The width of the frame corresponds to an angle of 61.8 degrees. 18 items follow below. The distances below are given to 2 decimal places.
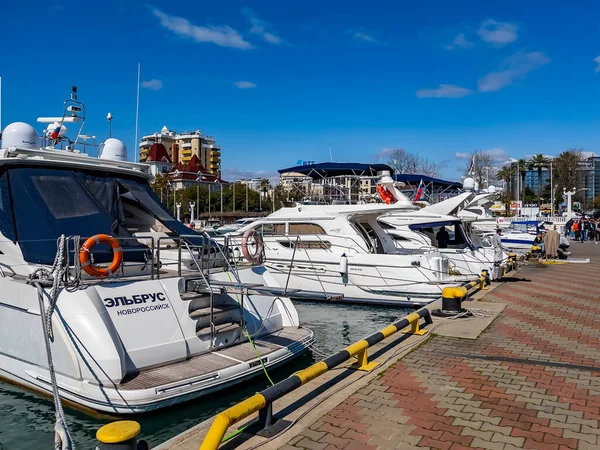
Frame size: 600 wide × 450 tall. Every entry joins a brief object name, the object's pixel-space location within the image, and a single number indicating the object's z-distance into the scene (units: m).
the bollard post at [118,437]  3.81
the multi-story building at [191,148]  141.38
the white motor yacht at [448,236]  17.75
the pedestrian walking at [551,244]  24.61
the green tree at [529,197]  94.88
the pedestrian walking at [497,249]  18.73
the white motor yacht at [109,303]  6.14
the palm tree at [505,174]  85.31
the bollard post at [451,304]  10.29
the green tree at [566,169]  80.00
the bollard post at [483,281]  14.43
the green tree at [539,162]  80.00
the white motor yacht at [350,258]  14.90
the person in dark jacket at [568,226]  44.51
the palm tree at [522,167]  80.04
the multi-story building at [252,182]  138.39
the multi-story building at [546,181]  87.03
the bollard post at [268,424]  4.87
